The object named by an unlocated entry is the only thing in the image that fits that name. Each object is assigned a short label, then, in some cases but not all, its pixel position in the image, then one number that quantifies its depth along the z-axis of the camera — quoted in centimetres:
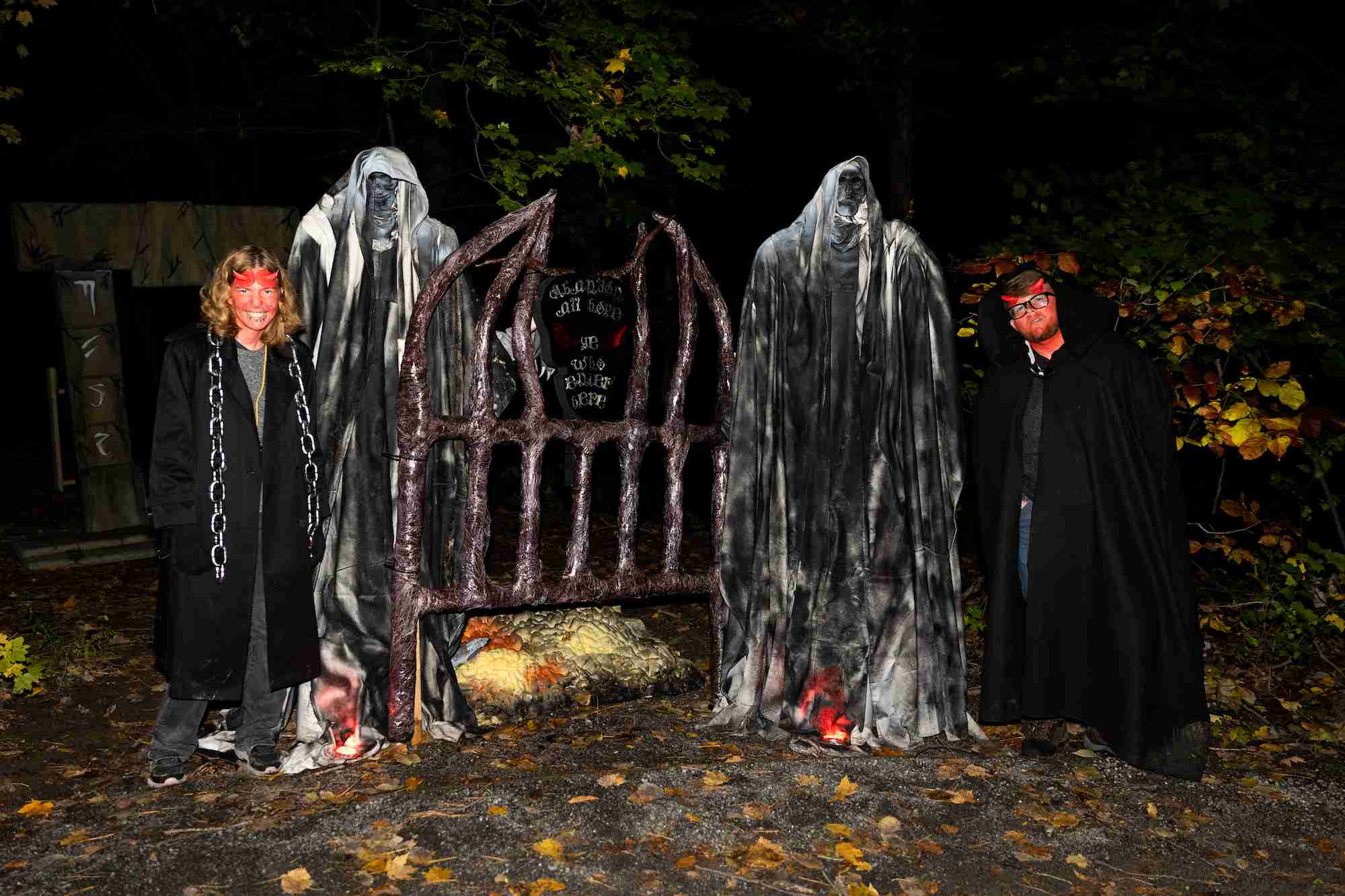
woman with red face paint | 476
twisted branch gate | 530
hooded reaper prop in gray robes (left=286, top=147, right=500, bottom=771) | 529
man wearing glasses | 514
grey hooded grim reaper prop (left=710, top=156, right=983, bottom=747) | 560
